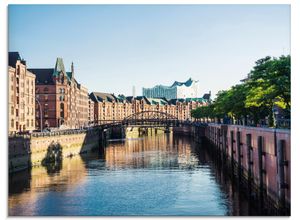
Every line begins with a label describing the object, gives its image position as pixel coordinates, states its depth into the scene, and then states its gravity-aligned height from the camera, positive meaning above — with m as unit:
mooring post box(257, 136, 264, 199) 26.24 -4.20
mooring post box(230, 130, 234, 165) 42.29 -4.36
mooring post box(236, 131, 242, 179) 36.71 -4.21
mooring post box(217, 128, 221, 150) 61.88 -5.23
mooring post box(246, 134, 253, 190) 30.88 -4.49
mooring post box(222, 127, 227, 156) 51.42 -4.90
